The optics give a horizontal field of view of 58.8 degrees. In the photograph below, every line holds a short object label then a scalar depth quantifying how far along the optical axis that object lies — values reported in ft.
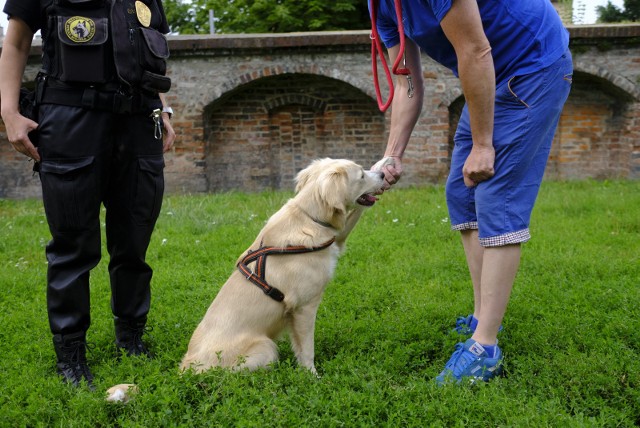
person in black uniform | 9.28
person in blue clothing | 8.82
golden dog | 9.75
